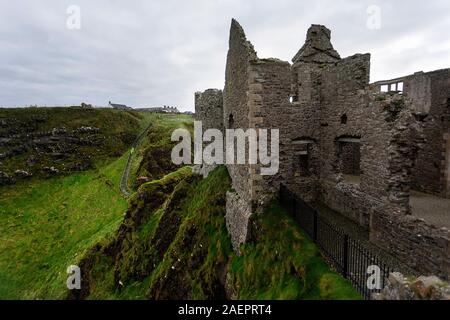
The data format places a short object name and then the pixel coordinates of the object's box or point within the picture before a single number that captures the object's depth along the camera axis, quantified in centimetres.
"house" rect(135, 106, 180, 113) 11029
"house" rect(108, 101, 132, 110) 10249
